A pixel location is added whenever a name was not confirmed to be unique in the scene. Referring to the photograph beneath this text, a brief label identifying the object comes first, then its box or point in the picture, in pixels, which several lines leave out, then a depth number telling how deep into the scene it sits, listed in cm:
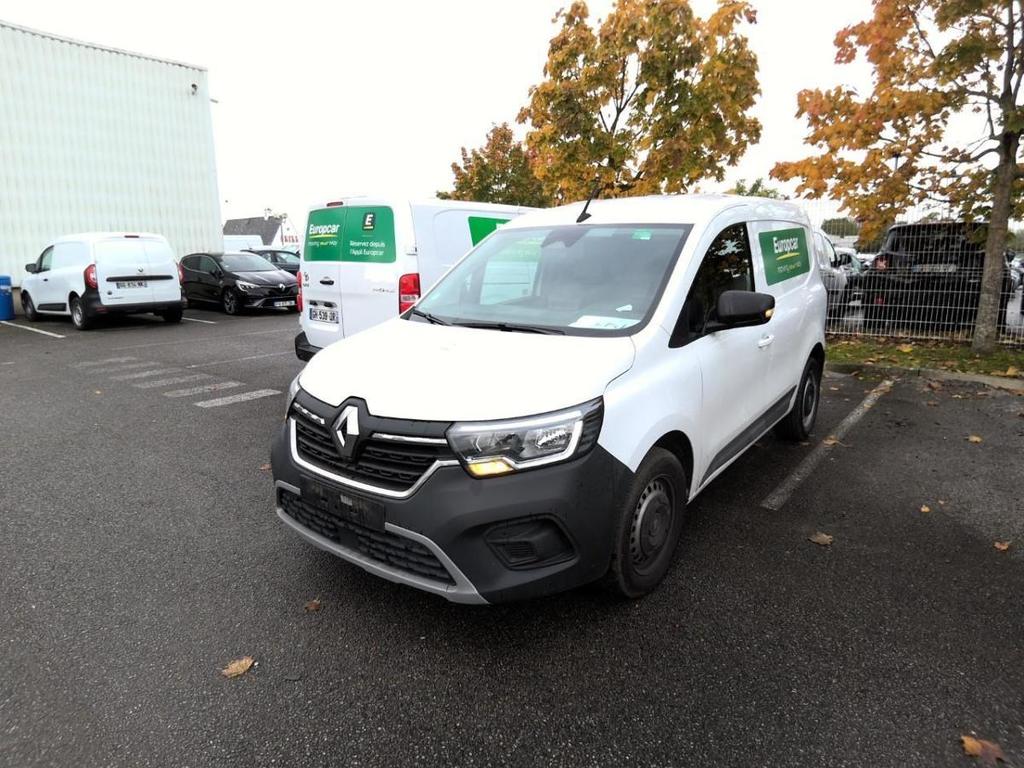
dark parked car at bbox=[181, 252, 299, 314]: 1577
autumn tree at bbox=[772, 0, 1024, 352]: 791
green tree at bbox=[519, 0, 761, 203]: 1075
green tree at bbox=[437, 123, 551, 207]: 3048
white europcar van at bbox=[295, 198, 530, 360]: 634
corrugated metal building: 1744
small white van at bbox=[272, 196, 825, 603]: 249
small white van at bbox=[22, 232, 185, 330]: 1282
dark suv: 943
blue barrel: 1557
